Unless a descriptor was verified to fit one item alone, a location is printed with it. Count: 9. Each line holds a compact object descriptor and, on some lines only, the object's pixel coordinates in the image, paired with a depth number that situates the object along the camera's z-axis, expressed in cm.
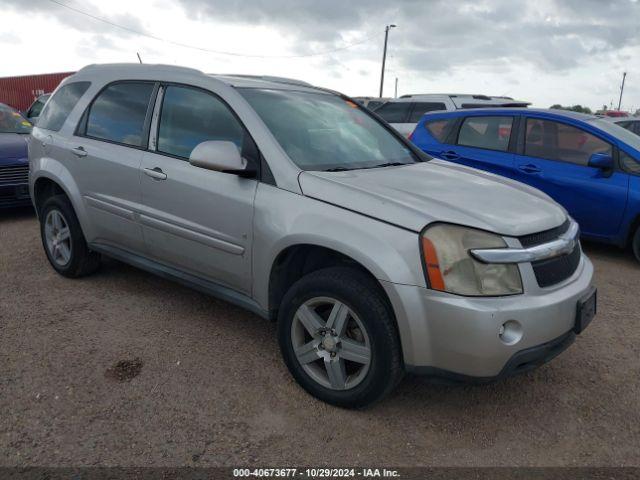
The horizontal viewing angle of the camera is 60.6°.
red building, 3028
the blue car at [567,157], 554
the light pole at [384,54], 3638
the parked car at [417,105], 1129
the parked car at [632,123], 964
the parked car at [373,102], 1398
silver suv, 251
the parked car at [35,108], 1480
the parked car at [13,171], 686
